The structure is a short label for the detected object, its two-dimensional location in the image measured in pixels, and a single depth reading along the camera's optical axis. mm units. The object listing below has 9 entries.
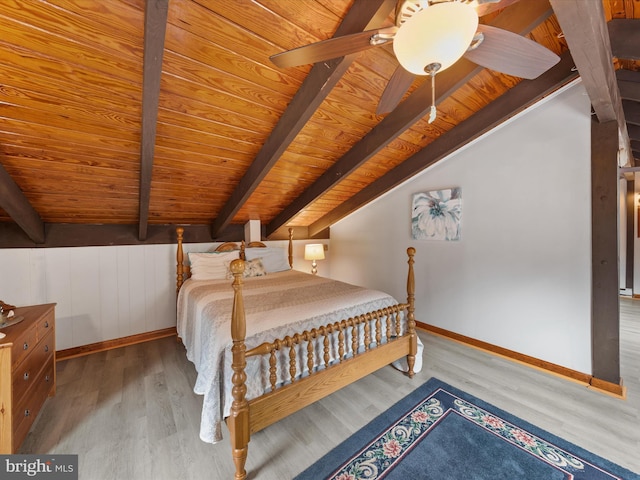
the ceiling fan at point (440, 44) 943
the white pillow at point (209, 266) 3215
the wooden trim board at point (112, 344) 2808
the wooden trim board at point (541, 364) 2180
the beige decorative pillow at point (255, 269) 3451
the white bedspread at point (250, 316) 1620
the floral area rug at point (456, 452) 1500
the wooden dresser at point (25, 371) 1418
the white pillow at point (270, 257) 3744
